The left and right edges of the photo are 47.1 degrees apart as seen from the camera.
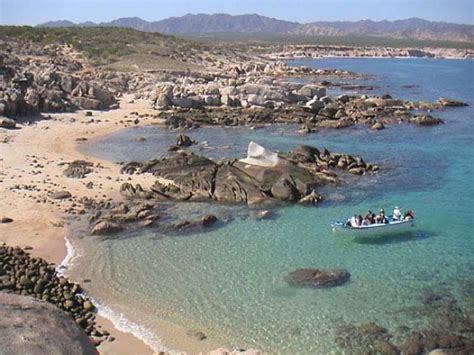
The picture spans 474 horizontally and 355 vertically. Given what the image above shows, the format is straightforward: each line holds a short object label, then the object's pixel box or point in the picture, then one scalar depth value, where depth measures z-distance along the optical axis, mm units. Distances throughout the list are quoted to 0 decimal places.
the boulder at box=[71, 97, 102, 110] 56134
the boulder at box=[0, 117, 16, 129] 45006
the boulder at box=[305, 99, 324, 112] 57781
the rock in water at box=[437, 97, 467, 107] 65706
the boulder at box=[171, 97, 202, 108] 59375
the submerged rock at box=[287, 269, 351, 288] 20828
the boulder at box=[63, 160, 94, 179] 34000
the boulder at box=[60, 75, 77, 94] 58000
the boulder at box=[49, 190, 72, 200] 29673
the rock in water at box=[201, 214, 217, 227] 27016
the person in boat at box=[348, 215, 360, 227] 25625
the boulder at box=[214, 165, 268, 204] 30688
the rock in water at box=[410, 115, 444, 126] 54078
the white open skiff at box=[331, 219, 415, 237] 25438
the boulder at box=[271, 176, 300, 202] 30641
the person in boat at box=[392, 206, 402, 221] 26453
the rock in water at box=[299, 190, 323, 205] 30309
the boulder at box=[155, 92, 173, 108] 59281
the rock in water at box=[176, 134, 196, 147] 43531
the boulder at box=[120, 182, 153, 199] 30953
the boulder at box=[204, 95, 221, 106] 60062
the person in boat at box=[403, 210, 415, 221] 26359
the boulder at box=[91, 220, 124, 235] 25609
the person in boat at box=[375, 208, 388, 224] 25875
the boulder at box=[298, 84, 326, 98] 64625
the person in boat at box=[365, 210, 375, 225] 25877
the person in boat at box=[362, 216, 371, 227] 25766
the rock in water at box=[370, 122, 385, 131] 51059
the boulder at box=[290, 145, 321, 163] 37656
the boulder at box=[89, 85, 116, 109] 57438
